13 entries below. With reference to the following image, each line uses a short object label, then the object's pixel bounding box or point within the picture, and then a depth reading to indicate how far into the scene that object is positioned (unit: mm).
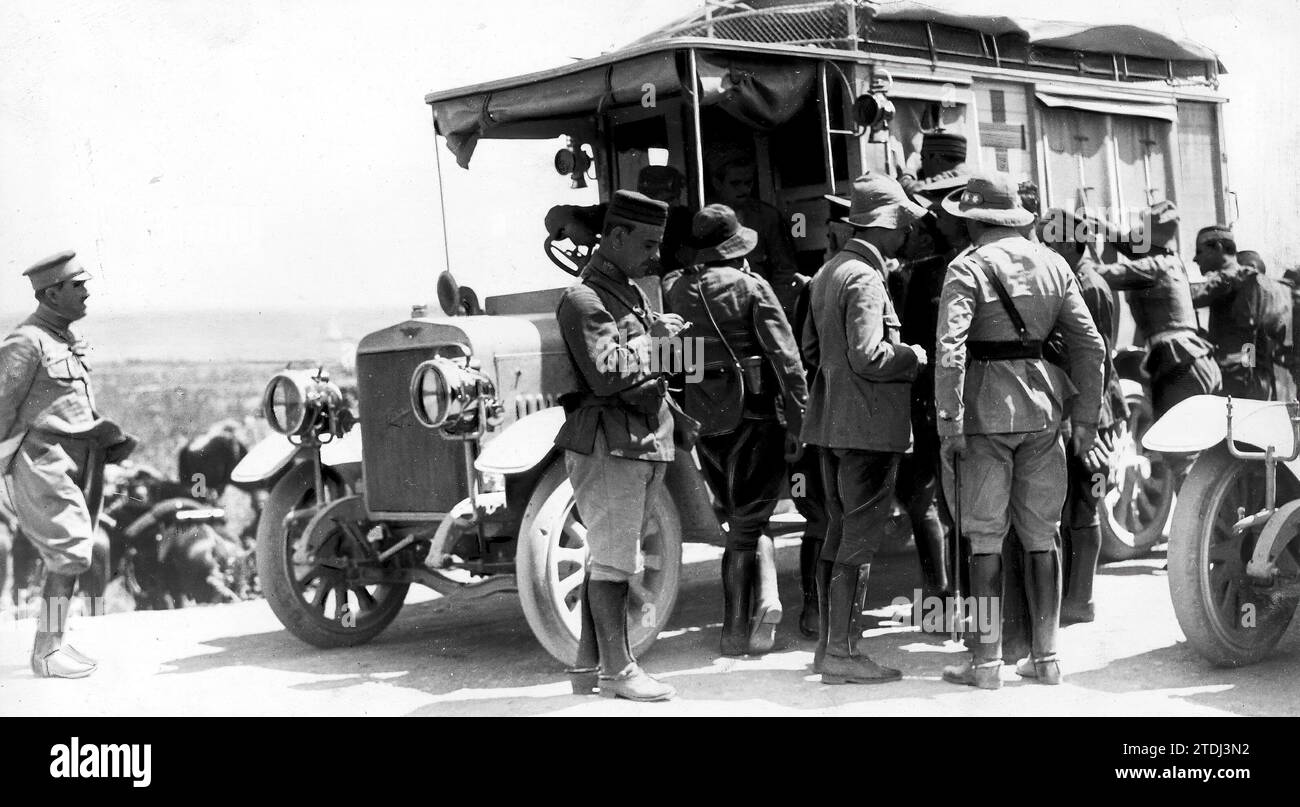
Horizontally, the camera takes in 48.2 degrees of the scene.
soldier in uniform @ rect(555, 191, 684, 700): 5527
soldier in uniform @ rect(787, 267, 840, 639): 6660
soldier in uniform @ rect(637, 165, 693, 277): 7516
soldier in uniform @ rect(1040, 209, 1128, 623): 6895
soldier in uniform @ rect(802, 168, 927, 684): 5863
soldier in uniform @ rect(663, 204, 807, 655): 6539
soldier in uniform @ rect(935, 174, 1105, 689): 5652
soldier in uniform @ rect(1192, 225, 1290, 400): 8477
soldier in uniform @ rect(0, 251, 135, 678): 6746
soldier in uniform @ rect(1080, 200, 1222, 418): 8234
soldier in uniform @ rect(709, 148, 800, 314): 7734
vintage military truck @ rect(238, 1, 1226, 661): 6457
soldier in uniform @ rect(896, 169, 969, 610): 6520
